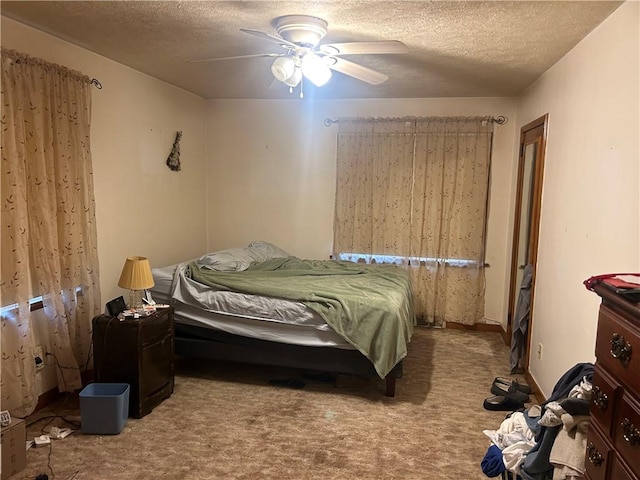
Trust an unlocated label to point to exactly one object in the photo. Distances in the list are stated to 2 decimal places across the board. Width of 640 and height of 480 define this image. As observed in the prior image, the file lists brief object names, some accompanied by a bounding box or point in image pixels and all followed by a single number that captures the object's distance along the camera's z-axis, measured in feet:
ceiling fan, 7.77
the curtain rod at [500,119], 14.73
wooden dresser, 4.01
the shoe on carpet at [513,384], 10.53
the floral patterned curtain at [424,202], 14.98
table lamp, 9.58
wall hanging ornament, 14.24
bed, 10.14
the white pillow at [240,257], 12.62
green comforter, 10.06
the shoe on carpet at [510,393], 10.06
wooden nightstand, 9.19
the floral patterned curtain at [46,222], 8.40
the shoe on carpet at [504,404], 9.97
